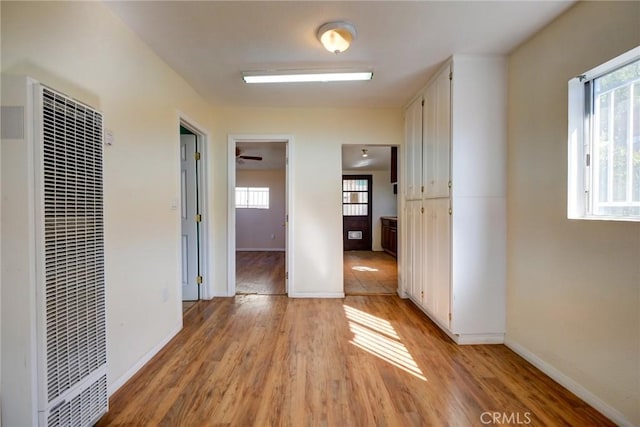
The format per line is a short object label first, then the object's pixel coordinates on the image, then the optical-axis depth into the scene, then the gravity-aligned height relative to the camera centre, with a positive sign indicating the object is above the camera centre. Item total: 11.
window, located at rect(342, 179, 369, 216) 8.10 +0.34
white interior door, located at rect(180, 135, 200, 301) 3.53 +0.05
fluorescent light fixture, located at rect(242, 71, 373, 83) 2.61 +1.24
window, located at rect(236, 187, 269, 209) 7.96 +0.36
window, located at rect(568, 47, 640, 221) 1.55 +0.41
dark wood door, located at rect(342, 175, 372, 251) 8.00 -0.06
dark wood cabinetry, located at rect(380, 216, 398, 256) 6.92 -0.63
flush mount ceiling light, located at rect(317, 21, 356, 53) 1.96 +1.25
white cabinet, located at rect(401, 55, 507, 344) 2.41 +0.11
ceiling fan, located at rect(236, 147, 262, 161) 5.25 +1.01
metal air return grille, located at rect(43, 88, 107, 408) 1.24 -0.17
